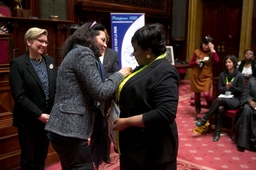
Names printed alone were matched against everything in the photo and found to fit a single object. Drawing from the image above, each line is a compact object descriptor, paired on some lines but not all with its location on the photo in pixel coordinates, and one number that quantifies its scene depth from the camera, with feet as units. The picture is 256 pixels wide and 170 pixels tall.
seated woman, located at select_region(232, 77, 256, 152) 11.37
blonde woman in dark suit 6.54
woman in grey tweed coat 4.65
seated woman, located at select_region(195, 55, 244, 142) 12.72
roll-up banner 12.77
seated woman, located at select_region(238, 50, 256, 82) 16.51
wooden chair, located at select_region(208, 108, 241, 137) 12.51
